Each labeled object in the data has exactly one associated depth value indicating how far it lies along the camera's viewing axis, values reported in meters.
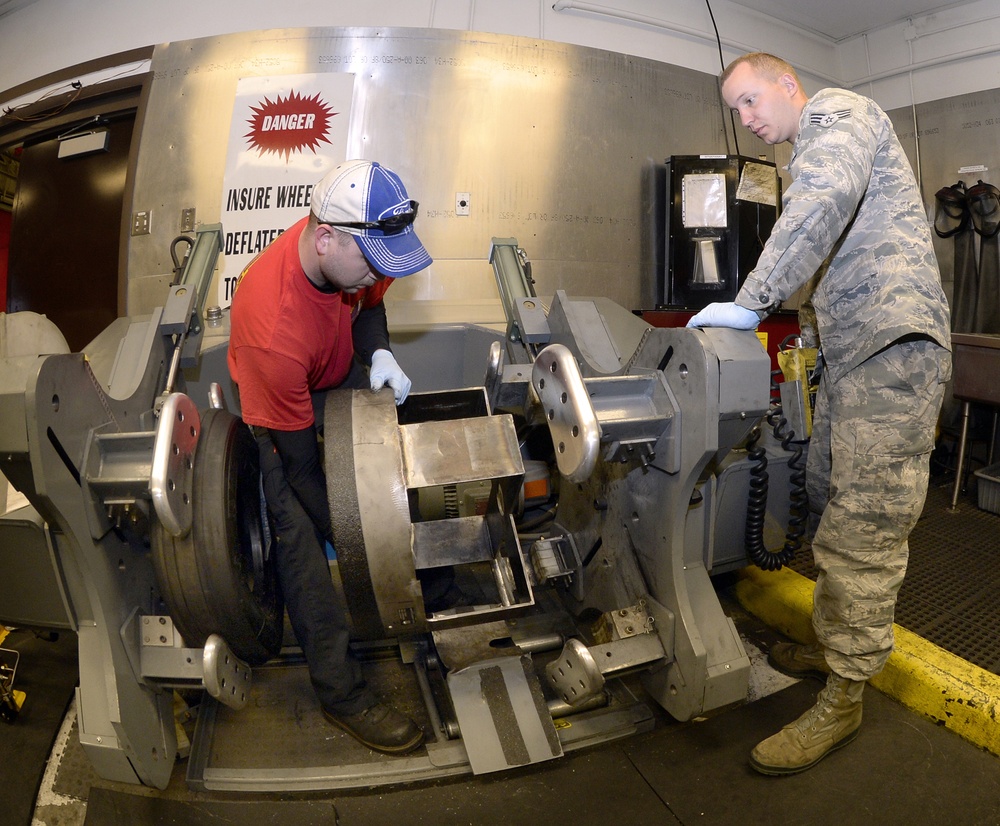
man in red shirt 1.54
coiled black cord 1.99
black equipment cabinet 3.84
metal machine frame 1.36
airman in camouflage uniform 1.46
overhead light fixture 4.19
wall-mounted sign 3.55
